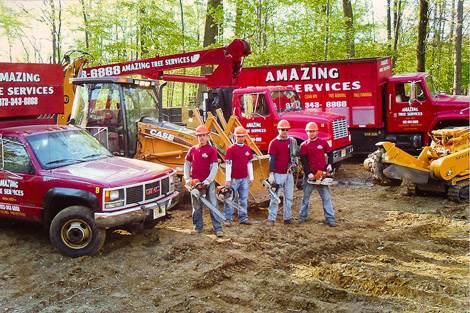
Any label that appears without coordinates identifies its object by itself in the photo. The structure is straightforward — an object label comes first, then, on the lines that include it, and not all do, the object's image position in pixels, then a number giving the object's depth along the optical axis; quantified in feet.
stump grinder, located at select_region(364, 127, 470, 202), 30.78
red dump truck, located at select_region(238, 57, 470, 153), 43.65
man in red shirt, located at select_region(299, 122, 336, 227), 27.48
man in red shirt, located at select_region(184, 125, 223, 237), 25.34
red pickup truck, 21.91
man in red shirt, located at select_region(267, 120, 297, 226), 27.63
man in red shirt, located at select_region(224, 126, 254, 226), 27.22
